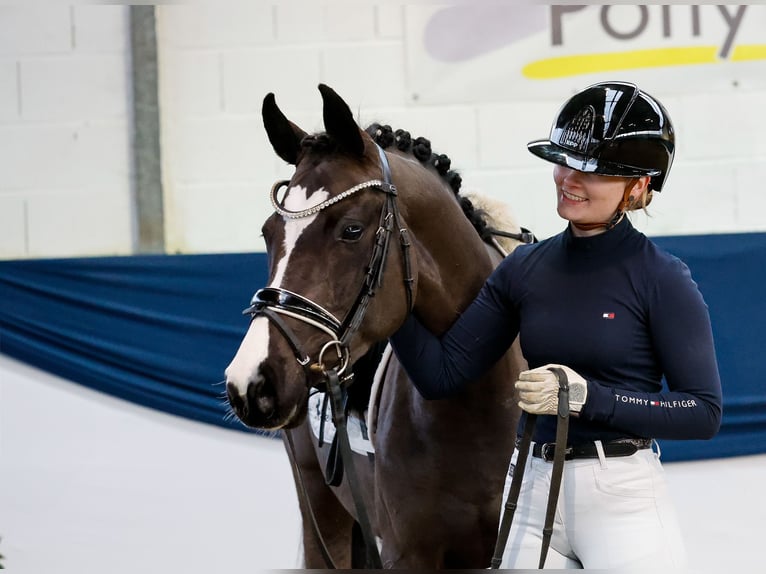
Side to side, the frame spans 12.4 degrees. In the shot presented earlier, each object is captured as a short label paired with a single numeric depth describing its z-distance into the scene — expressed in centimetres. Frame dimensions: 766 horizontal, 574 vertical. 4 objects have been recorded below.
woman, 655
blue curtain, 1023
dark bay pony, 672
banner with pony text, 1028
